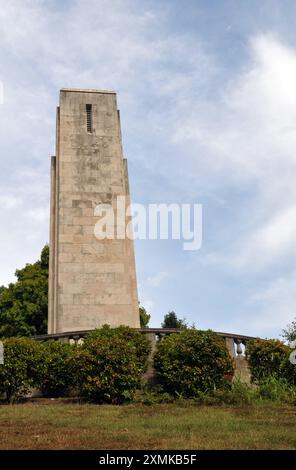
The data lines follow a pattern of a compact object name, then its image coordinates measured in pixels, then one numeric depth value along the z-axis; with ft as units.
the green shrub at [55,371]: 49.00
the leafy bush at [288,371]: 50.98
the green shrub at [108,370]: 44.55
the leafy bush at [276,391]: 44.51
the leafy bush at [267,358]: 52.10
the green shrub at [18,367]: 46.47
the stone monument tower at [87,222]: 71.61
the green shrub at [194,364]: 46.98
